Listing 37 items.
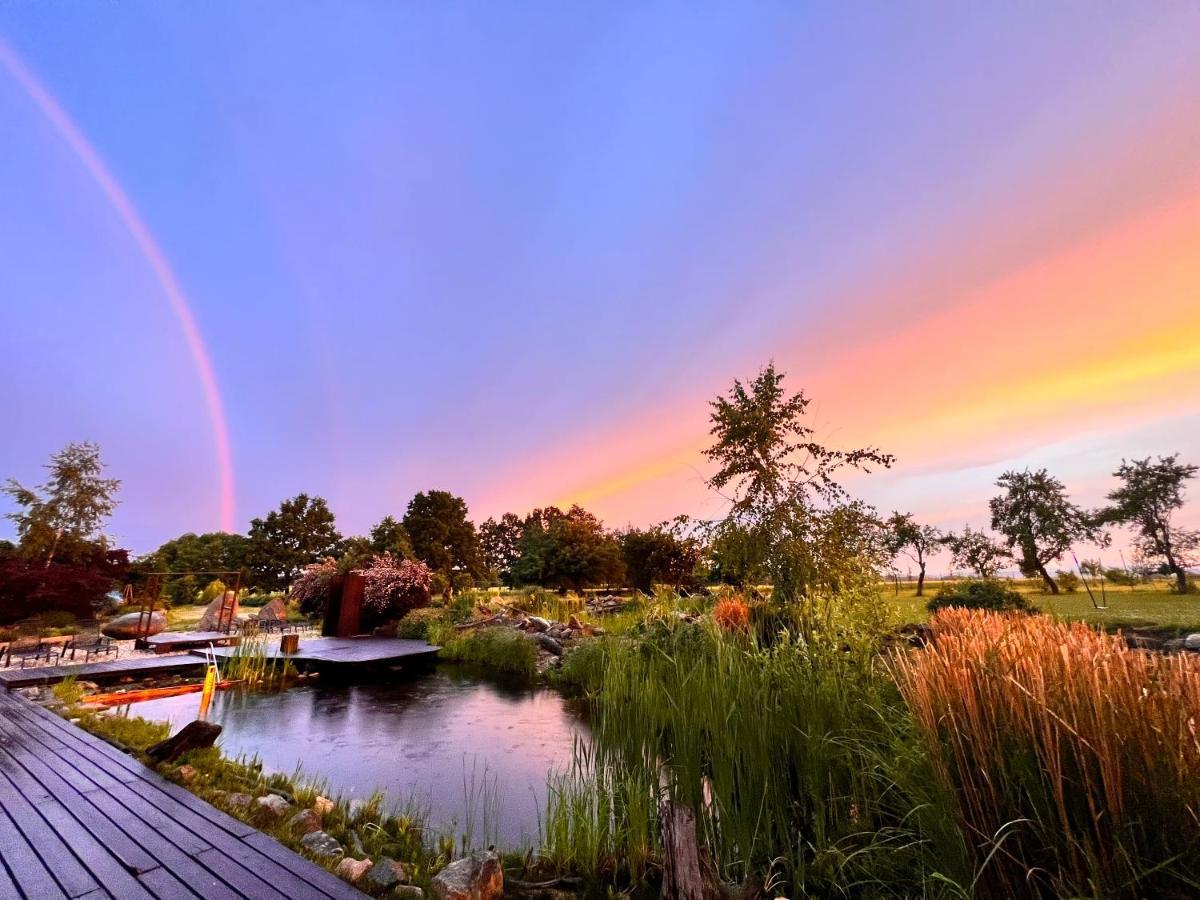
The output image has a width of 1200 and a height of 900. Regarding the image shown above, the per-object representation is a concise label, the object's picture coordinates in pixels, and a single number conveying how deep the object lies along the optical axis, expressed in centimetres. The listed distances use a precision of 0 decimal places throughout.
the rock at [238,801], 329
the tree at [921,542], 3163
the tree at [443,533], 3422
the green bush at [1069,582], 2202
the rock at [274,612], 1738
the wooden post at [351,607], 1320
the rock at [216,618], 1415
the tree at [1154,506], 2283
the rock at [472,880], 244
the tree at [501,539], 4491
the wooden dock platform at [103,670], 692
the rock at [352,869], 264
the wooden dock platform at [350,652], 937
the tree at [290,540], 3294
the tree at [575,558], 2258
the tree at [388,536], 2933
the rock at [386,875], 261
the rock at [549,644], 1047
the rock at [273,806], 327
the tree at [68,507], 1584
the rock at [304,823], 317
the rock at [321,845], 286
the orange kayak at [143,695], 695
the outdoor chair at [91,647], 945
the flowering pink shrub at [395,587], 1385
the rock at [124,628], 1238
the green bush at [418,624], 1307
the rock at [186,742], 389
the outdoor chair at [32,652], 902
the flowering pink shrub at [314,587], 1524
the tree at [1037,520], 2531
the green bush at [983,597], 992
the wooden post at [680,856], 213
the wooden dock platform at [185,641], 1045
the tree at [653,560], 2053
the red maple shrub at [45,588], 1094
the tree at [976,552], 2811
